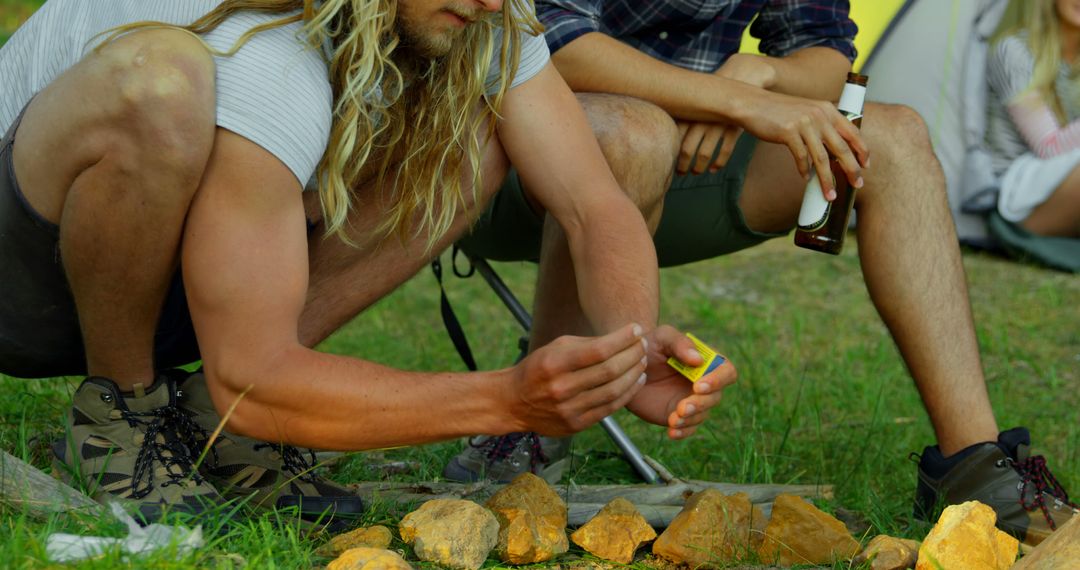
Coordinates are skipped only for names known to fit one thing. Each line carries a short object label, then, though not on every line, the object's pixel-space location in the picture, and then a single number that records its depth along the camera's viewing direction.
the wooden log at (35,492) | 2.00
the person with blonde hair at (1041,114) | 5.50
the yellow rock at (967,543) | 2.13
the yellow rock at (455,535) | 2.03
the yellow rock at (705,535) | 2.18
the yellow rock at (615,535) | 2.18
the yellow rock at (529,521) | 2.10
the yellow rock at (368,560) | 1.88
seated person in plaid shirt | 2.58
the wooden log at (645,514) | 2.36
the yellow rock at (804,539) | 2.22
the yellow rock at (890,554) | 2.16
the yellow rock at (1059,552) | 1.90
